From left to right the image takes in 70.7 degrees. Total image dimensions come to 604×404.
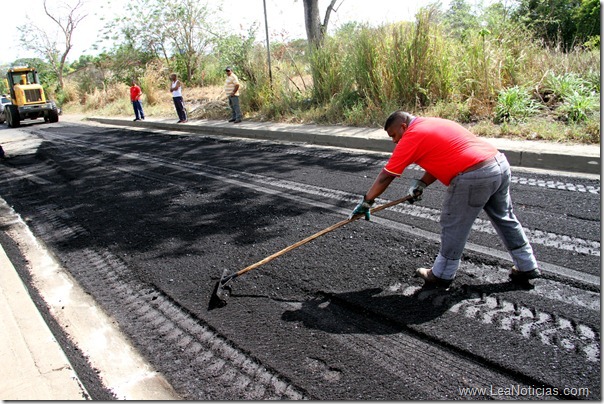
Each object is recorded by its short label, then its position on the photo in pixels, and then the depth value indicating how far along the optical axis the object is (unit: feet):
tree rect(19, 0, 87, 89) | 119.75
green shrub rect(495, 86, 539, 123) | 26.30
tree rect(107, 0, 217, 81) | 81.66
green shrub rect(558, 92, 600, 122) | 24.00
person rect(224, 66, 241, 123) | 43.68
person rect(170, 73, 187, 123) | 50.03
